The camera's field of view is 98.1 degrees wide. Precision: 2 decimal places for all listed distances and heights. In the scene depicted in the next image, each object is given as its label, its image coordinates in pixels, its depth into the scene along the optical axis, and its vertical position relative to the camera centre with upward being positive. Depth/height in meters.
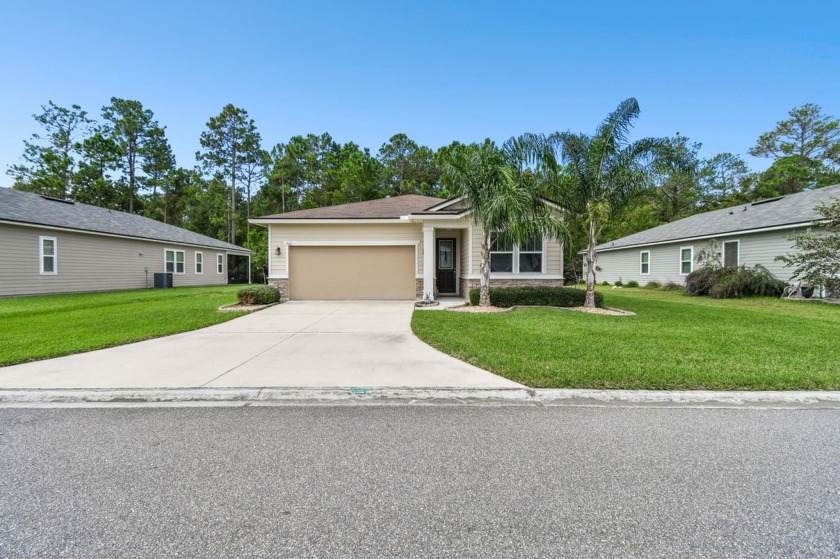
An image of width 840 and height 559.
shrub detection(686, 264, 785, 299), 14.05 -0.38
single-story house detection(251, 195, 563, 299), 13.41 +0.73
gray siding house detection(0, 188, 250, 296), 14.12 +1.28
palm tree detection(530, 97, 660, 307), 9.93 +2.96
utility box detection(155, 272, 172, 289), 20.42 -0.28
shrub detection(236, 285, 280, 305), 11.77 -0.66
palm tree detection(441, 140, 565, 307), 9.88 +2.31
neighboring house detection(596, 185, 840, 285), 14.48 +1.66
